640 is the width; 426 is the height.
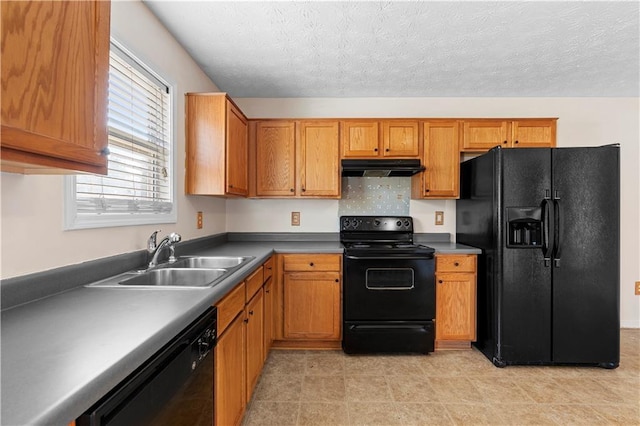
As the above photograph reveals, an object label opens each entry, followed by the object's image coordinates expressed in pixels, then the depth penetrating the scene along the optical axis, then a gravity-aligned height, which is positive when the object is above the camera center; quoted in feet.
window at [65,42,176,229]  4.67 +0.95
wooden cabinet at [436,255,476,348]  8.95 -2.36
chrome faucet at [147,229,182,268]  5.72 -0.59
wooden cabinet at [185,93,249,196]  7.60 +1.66
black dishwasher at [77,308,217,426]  2.33 -1.58
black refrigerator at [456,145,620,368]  7.92 -1.02
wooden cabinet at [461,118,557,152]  9.82 +2.54
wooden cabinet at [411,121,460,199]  9.90 +1.76
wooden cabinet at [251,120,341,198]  9.93 +1.76
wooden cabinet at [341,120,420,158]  9.90 +2.37
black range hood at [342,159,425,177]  9.26 +1.41
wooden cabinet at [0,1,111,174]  2.35 +1.06
